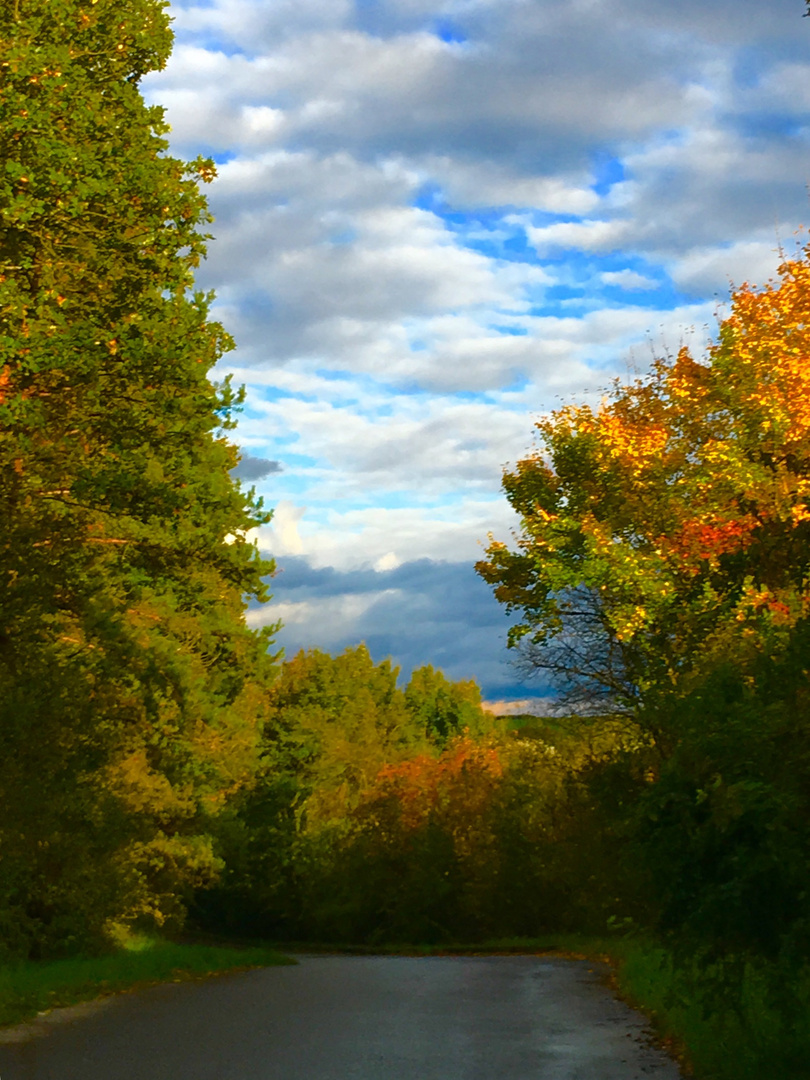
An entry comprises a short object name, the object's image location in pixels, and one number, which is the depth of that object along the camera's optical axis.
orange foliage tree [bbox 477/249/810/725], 29.30
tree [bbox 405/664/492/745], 122.38
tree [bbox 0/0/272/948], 15.97
